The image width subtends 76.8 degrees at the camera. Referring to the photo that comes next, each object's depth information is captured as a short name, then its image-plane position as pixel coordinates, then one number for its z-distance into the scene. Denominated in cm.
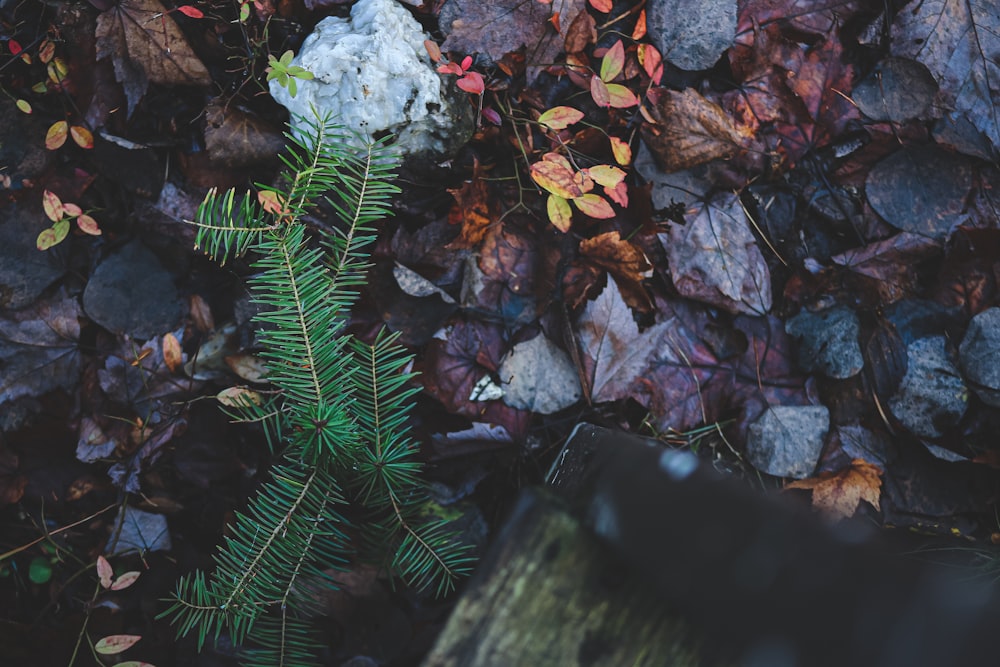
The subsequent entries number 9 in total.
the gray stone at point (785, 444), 205
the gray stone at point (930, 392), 204
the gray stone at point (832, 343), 208
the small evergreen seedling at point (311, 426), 143
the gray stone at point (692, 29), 209
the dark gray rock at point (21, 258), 203
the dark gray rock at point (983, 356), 201
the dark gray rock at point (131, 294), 207
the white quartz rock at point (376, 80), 181
